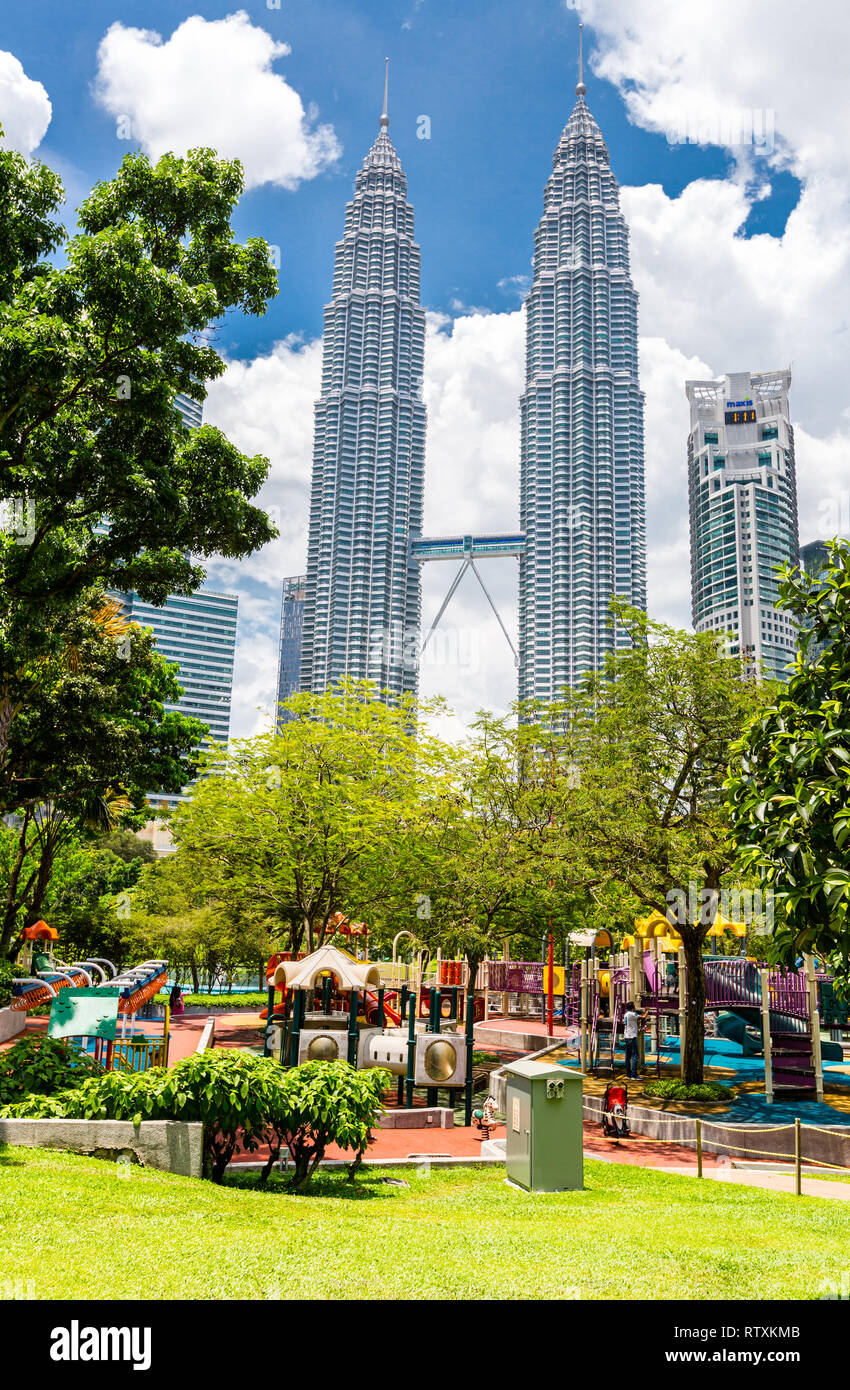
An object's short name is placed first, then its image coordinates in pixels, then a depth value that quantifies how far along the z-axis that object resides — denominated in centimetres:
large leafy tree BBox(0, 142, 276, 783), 1372
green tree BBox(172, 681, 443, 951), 2611
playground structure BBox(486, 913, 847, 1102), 2100
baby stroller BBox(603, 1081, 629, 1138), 1716
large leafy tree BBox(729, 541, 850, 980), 789
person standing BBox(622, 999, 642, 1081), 2253
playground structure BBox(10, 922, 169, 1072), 1552
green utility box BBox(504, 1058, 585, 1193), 1192
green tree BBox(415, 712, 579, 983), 2408
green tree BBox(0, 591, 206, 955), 2281
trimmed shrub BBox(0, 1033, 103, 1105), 1226
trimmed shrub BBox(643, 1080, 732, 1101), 2027
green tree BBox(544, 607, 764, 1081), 2028
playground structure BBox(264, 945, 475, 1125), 1803
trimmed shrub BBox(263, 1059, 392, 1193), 1070
